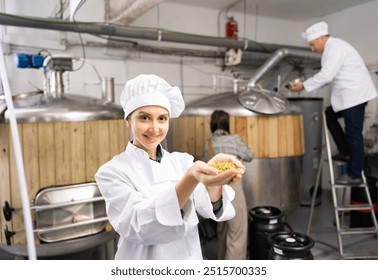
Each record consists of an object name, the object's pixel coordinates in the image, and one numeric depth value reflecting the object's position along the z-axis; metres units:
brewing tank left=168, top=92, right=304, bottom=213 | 2.20
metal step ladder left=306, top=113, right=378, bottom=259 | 1.90
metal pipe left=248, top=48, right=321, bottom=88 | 2.32
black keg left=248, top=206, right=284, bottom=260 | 1.91
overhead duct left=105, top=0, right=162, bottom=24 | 2.01
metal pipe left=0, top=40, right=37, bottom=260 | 0.67
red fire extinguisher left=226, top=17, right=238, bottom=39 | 2.39
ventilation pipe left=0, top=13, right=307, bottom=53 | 1.78
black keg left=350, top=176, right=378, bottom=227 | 2.52
